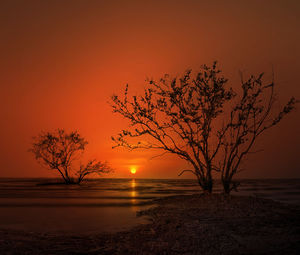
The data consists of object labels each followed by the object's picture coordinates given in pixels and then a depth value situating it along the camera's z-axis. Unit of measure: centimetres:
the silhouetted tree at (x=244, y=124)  2300
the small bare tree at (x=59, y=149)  5319
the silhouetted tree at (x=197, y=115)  2359
